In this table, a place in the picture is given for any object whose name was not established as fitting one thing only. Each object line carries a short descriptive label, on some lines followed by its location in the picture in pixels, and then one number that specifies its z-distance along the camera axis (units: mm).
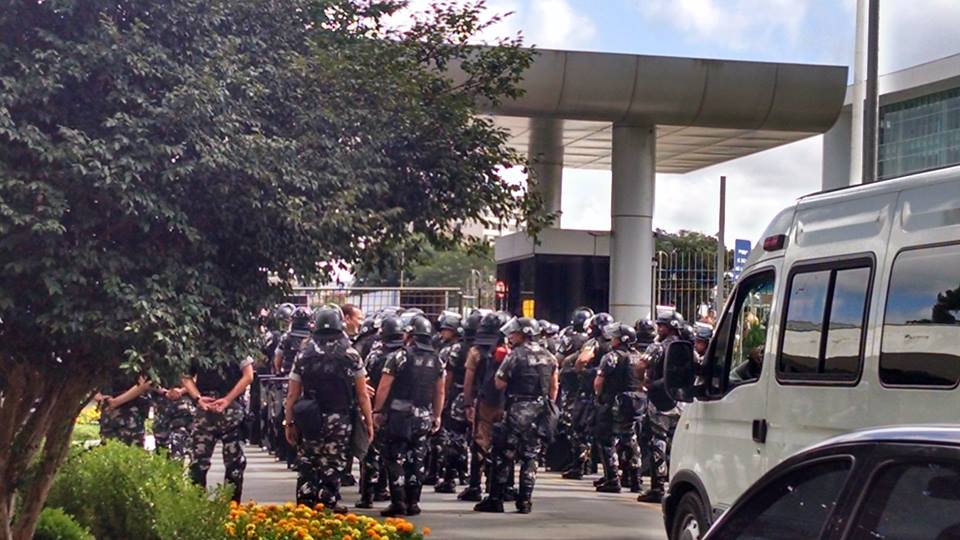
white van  6746
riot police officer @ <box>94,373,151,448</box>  13062
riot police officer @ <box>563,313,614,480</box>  17375
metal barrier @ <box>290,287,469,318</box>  27656
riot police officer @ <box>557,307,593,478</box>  18078
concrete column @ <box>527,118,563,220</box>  27203
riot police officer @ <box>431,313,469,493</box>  16016
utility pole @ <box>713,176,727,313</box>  23484
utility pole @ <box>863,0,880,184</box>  17000
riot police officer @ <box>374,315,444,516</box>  13219
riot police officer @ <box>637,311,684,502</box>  15391
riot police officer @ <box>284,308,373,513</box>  12258
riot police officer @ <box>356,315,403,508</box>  14125
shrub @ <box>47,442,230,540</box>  8109
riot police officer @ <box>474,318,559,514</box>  13664
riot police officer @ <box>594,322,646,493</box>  16078
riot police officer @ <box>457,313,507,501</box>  14297
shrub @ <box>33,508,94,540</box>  8516
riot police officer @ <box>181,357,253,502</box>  12008
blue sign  23906
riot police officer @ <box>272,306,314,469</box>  16703
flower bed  8453
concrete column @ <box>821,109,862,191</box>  36344
